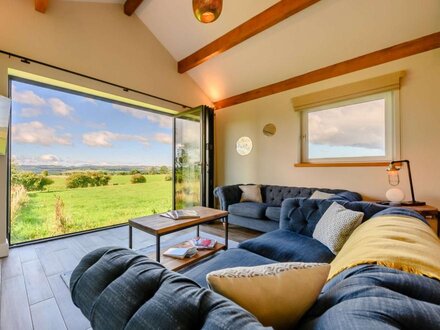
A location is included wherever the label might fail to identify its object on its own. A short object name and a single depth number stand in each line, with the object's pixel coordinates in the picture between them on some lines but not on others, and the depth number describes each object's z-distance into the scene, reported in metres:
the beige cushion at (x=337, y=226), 1.49
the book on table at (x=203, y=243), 2.25
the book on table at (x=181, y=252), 2.01
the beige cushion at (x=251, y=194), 3.71
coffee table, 1.87
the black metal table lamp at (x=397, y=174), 2.46
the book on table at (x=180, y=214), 2.23
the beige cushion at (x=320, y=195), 2.80
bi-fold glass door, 2.79
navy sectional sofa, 0.44
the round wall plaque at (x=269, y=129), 4.02
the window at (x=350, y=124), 2.89
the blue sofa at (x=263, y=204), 3.03
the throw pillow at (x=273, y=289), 0.59
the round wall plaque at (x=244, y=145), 4.42
